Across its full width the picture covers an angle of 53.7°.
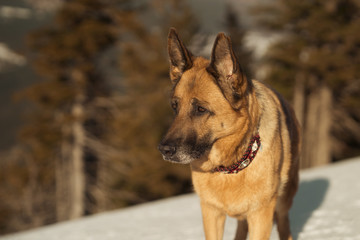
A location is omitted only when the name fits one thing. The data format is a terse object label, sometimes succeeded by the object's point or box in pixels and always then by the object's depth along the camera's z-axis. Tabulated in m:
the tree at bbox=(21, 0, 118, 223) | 16.61
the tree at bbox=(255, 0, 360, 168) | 18.28
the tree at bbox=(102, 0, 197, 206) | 16.91
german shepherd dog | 2.97
